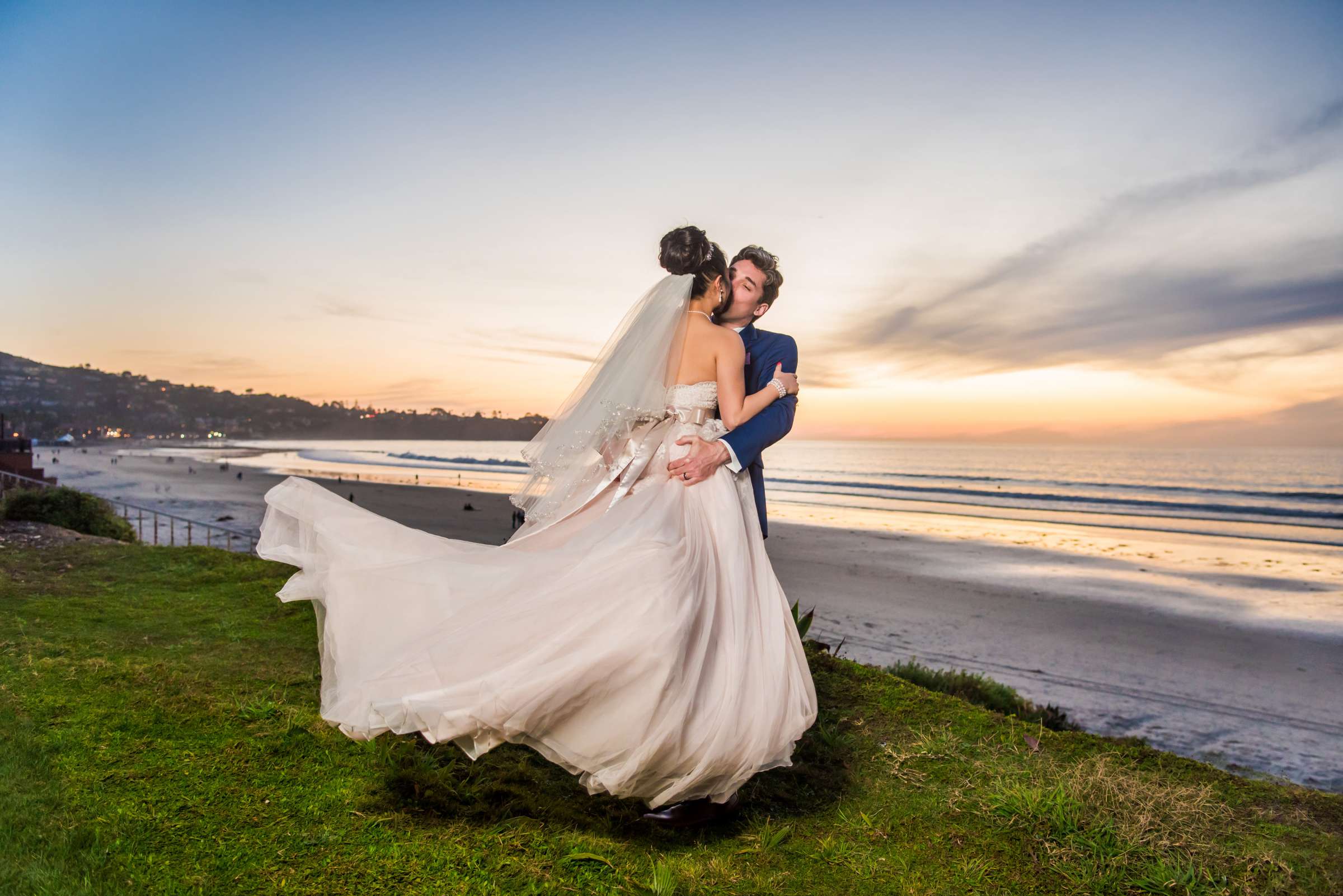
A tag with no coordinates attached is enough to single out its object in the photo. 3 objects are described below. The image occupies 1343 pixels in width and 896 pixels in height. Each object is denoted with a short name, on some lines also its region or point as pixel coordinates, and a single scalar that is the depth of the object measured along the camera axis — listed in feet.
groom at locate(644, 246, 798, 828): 10.98
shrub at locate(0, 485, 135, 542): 36.63
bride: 8.91
